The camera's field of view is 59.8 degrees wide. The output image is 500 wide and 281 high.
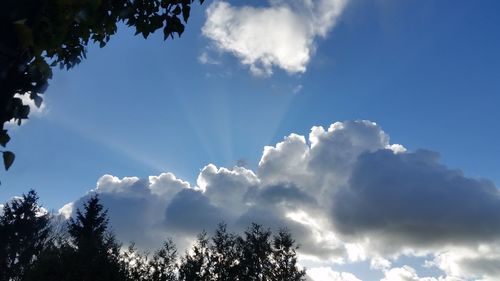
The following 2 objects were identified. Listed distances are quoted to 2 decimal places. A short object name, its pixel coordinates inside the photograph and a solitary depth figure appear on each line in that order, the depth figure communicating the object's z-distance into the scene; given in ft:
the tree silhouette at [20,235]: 145.07
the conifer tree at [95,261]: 115.85
